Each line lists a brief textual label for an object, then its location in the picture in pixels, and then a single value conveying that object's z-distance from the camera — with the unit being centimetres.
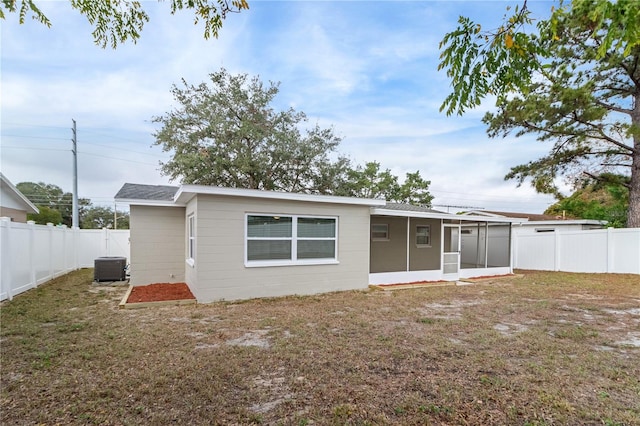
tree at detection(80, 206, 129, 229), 3818
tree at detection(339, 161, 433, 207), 2800
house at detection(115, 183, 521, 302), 727
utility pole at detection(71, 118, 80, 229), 1666
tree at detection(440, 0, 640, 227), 1134
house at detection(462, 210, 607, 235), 1626
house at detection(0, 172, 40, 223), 1277
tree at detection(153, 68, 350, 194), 1689
